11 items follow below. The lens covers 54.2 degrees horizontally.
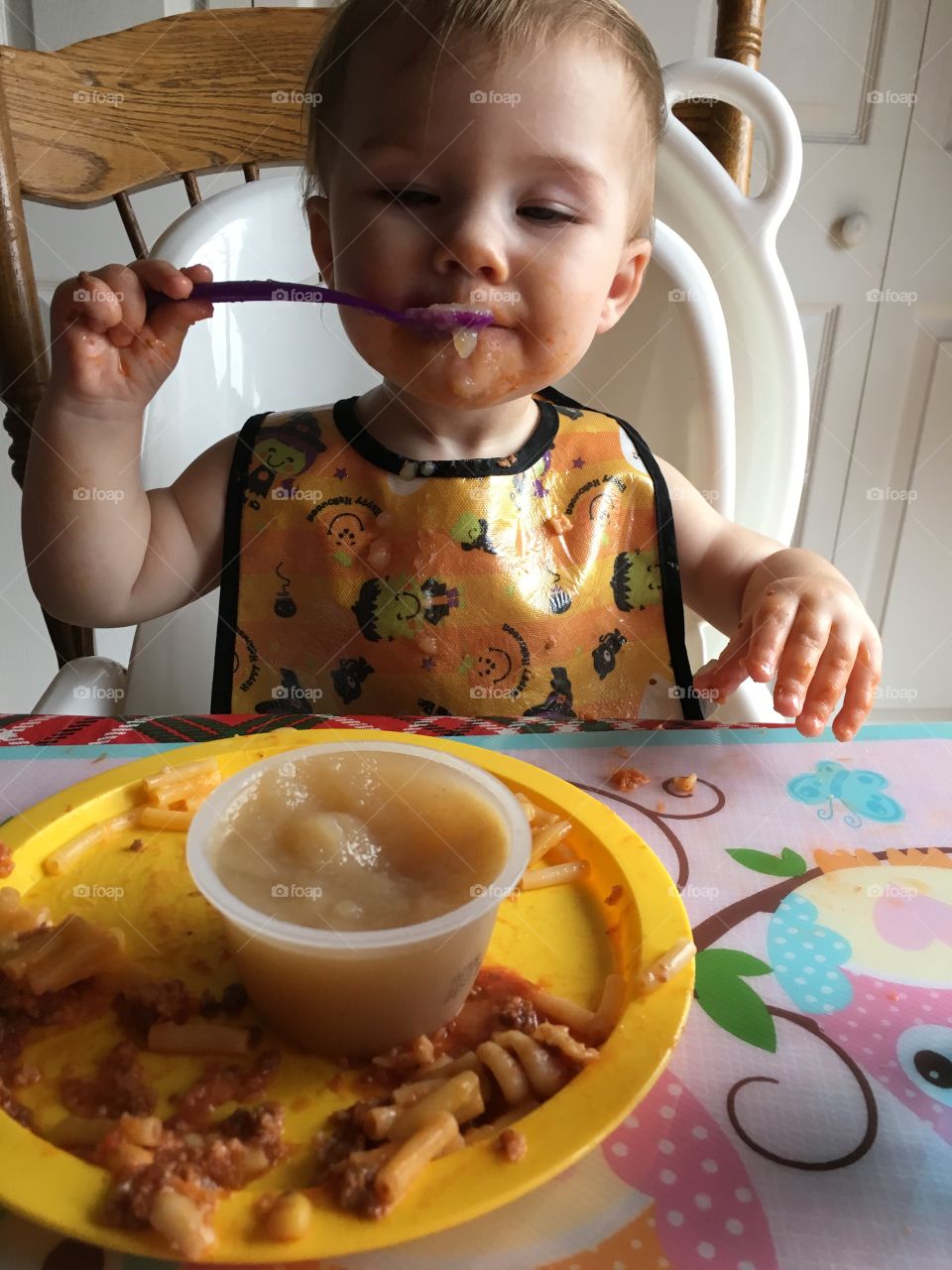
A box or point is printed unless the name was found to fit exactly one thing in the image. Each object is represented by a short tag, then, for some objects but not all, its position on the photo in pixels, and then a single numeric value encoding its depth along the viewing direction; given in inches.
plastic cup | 13.6
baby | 25.5
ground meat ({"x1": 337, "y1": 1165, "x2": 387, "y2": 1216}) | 11.8
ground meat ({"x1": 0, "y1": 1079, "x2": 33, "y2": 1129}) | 13.1
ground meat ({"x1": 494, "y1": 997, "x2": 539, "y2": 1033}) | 15.2
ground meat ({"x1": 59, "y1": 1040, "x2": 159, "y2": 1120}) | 13.7
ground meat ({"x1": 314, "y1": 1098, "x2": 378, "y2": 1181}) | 12.9
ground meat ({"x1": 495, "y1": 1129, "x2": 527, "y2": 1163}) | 12.4
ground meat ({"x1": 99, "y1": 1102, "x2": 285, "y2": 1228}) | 11.7
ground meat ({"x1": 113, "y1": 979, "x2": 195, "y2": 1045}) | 15.2
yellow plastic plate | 11.7
